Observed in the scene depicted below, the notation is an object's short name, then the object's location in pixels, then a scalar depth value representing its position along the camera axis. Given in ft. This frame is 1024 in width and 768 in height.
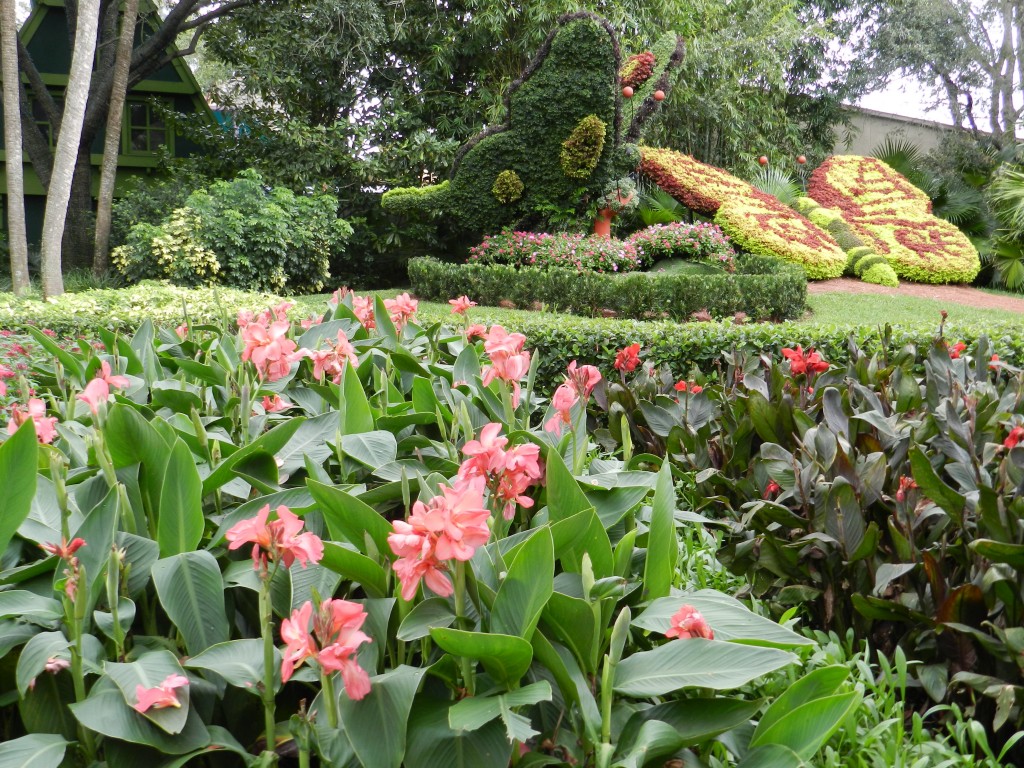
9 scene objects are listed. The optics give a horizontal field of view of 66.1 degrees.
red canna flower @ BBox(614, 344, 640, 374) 9.77
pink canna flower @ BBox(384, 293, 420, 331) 9.42
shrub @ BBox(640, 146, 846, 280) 42.60
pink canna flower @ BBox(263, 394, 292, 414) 6.55
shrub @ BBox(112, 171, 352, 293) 37.78
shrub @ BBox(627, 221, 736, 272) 41.06
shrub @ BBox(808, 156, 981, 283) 48.80
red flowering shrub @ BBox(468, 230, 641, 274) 36.99
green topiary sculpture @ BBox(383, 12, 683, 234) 36.96
